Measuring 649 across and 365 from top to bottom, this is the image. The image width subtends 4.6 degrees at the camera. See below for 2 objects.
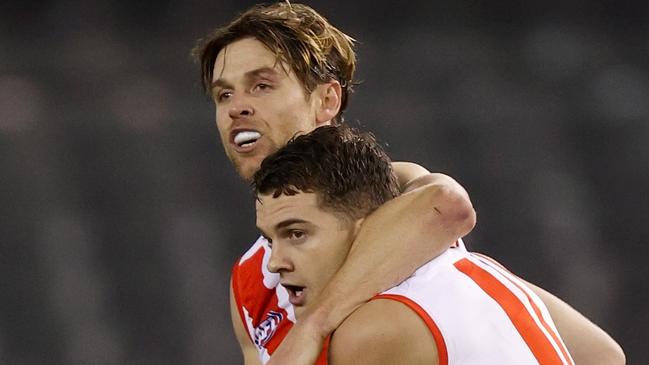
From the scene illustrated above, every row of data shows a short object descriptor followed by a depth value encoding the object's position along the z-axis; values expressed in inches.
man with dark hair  450.6
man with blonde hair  468.8
